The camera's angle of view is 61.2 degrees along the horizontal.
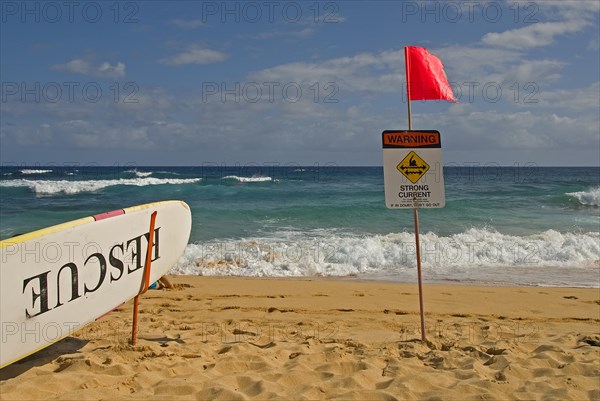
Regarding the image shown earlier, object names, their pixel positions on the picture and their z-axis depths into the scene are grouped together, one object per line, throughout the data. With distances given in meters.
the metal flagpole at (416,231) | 5.00
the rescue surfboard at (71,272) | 3.48
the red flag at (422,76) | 5.02
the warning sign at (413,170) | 5.07
